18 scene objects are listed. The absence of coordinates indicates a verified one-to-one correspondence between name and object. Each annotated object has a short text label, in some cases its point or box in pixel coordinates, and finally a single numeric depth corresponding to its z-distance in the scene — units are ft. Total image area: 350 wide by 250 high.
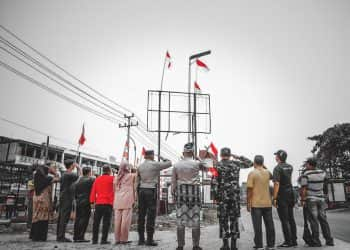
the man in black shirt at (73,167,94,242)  19.76
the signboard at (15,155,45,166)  99.47
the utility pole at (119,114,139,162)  97.60
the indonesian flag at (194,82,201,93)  47.44
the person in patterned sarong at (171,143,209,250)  15.02
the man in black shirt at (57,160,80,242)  20.03
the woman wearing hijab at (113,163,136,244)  18.48
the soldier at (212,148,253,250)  15.53
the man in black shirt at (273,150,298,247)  17.03
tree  99.66
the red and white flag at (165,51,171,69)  49.30
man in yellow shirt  15.70
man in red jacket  18.88
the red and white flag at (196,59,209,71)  45.28
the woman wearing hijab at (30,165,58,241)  19.51
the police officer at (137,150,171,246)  17.46
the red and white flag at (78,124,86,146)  40.78
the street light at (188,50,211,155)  43.80
